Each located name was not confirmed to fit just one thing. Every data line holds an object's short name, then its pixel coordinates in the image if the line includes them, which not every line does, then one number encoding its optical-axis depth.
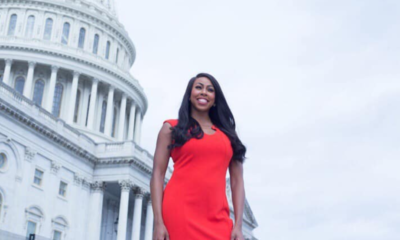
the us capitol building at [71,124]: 32.47
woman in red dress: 3.90
